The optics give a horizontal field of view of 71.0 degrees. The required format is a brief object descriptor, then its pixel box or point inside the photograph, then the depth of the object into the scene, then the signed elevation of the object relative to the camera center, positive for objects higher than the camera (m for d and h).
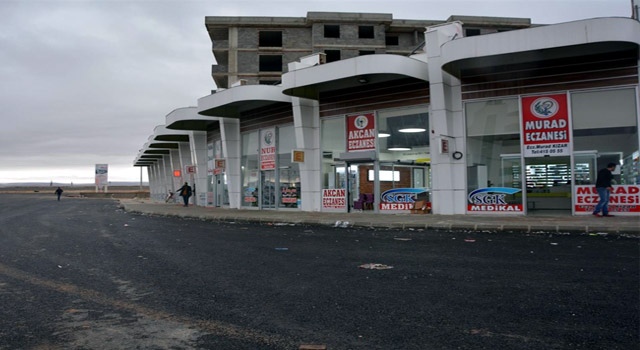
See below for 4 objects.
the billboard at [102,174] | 69.31 +2.87
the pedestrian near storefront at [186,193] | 30.34 -0.12
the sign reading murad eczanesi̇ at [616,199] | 14.00 -0.46
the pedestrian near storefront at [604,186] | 13.68 -0.04
